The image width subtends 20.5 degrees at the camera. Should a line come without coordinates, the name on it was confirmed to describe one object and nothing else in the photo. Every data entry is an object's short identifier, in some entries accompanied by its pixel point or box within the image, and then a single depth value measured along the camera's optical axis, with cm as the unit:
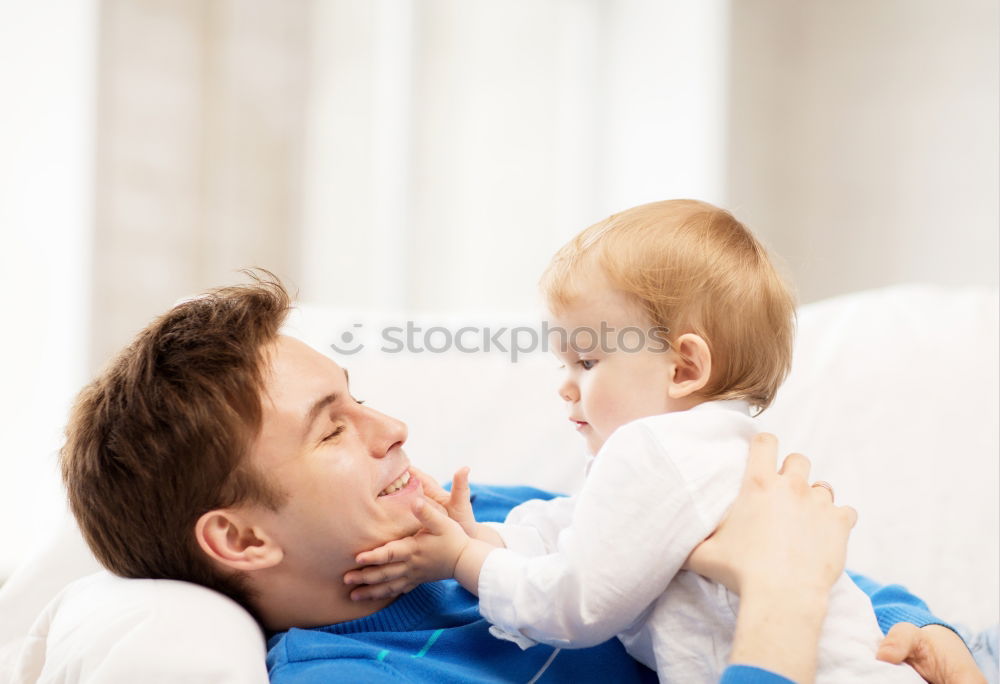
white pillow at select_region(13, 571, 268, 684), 169
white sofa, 193
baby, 171
